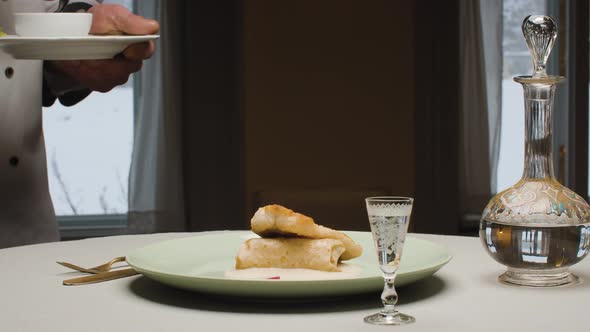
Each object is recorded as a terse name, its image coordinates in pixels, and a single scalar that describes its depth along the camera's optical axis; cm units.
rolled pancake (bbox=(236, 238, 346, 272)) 148
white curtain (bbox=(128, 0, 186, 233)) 480
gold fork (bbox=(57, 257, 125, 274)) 155
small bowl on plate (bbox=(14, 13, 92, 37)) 188
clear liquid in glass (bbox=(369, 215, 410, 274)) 130
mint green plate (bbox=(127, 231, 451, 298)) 133
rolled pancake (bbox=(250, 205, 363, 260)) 146
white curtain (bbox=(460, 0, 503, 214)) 512
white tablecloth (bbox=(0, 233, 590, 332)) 130
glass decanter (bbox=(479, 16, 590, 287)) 144
